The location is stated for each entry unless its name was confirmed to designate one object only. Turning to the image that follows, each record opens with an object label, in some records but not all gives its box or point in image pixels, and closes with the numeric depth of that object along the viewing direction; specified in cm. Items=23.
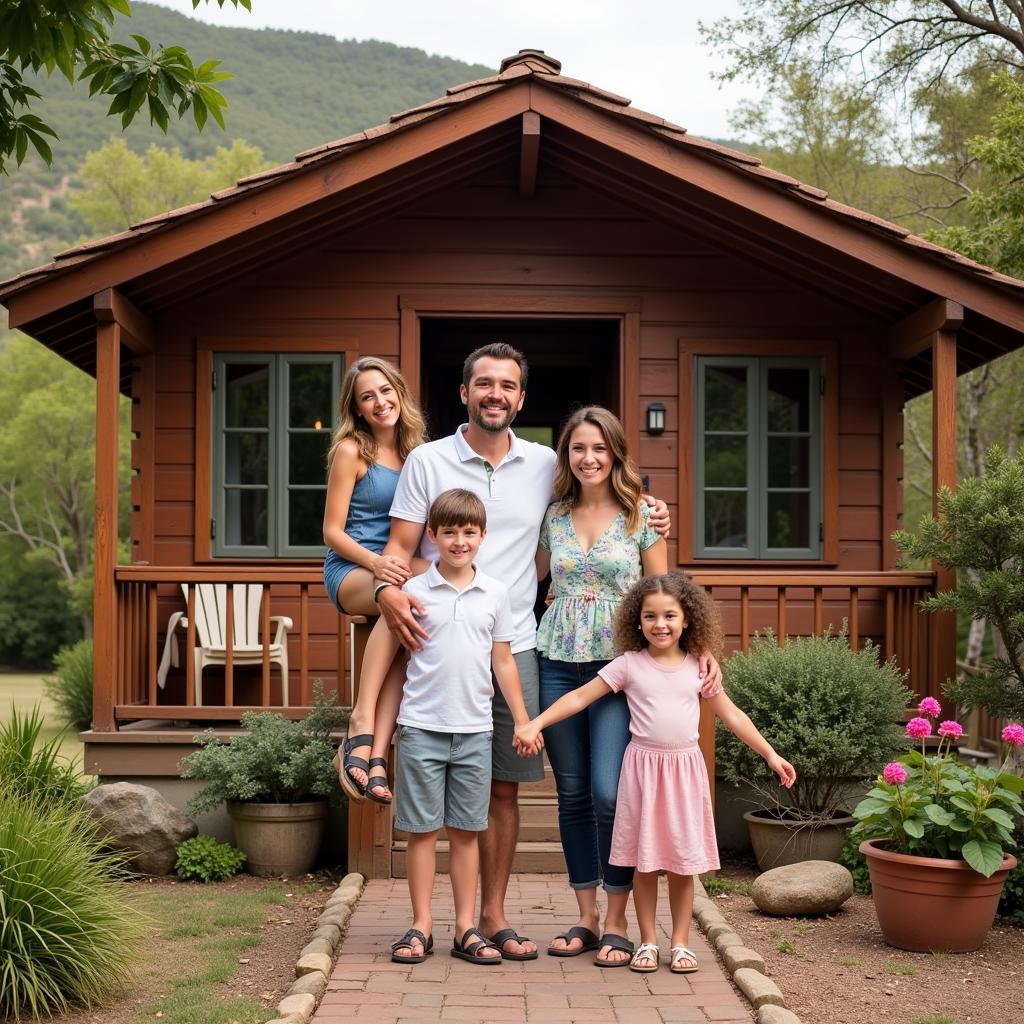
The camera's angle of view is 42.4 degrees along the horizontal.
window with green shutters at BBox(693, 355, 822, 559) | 871
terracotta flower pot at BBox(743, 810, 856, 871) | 669
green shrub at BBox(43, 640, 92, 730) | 1670
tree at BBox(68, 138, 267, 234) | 3581
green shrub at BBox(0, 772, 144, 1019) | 449
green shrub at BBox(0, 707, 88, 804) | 707
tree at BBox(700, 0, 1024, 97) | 1902
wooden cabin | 852
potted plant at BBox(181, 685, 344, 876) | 672
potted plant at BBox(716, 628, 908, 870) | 667
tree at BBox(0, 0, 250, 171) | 468
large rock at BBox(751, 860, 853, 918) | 590
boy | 455
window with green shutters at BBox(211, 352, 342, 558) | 862
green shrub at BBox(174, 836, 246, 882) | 675
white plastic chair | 812
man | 465
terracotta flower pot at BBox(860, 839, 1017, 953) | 530
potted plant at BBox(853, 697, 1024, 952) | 530
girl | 450
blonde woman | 506
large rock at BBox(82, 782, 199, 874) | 670
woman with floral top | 461
